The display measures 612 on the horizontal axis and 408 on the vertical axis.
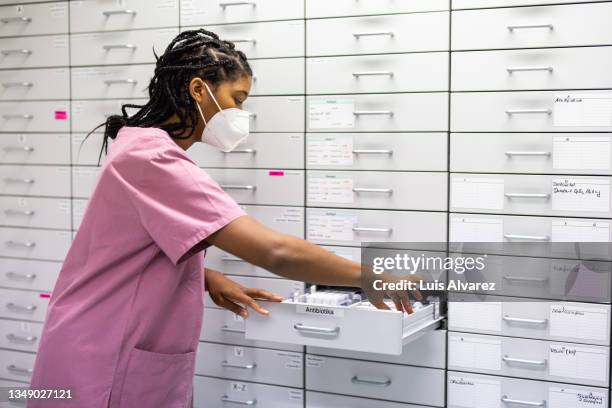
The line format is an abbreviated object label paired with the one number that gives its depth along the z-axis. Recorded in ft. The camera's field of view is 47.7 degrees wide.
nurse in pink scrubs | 4.97
